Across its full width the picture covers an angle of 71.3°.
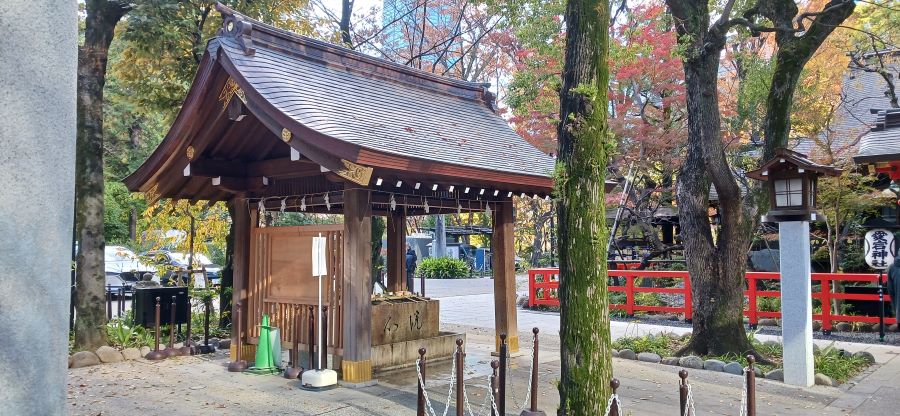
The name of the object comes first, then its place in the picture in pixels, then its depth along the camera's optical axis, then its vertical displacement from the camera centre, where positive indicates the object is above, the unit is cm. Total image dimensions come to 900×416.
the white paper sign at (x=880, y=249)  1280 -38
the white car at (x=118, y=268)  2152 -98
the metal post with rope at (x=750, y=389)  496 -127
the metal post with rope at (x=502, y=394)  607 -154
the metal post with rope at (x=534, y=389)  631 -157
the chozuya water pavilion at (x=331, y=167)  808 +99
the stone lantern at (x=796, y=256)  870 -33
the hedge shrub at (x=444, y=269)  3148 -159
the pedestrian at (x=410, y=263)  2574 -111
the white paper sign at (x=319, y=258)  816 -25
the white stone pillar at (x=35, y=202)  200 +14
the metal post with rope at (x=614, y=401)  493 -132
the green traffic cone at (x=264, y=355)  920 -170
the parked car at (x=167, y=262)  1534 -59
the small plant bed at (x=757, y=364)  941 -206
